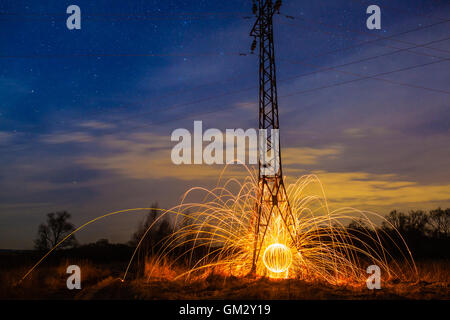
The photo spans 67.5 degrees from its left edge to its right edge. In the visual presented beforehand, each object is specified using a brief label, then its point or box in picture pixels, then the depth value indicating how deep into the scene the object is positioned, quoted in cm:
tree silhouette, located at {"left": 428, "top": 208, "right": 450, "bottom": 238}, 5727
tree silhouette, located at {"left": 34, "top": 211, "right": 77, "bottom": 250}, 4838
